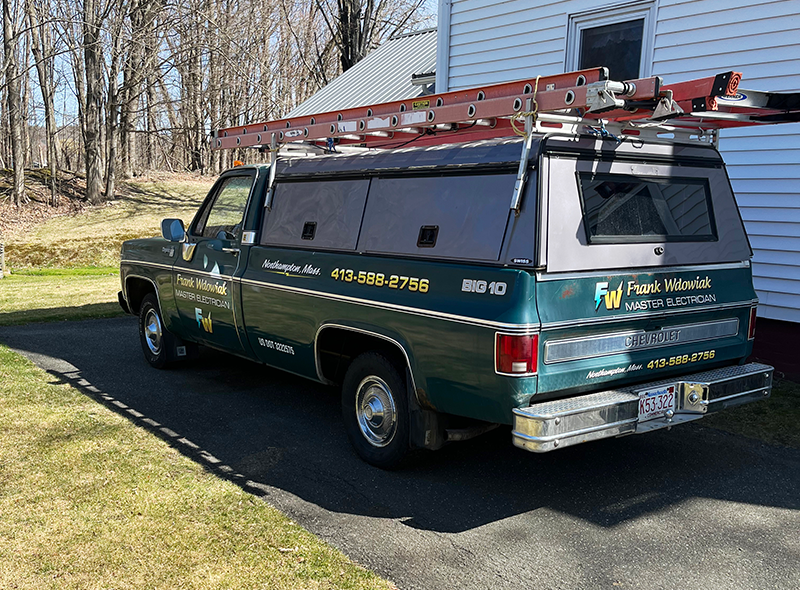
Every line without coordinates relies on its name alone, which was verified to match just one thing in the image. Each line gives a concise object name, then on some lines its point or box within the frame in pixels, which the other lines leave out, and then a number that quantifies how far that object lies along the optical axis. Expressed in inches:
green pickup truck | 161.8
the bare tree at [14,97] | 845.2
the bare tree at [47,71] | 960.9
